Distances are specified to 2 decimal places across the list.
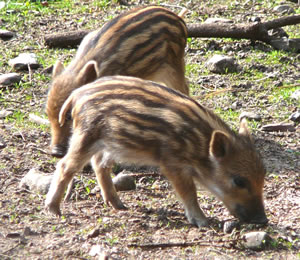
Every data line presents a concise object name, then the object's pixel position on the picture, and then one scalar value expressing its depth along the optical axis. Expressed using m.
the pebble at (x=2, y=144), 10.75
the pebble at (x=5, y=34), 15.63
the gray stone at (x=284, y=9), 16.06
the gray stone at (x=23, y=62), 13.89
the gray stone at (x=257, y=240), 8.01
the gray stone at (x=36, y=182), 9.45
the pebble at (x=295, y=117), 11.66
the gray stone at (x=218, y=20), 15.37
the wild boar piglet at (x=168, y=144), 8.60
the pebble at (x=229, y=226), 8.43
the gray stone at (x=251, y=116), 11.80
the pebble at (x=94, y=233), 8.01
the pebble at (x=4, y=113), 12.05
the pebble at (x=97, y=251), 7.55
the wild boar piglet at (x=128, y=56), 10.22
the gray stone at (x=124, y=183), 9.80
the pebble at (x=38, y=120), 11.69
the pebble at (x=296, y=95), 12.51
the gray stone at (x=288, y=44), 14.34
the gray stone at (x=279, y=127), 11.39
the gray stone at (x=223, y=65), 13.56
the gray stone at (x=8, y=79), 13.20
